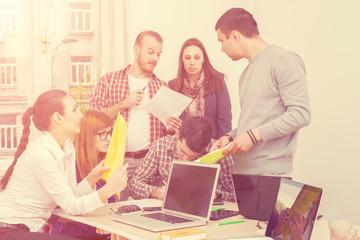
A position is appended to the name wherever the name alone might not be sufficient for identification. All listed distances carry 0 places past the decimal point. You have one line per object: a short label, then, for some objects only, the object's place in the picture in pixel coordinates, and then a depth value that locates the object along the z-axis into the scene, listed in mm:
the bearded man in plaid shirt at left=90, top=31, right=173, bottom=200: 2725
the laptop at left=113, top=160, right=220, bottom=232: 1688
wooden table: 1535
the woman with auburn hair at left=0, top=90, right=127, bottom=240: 1819
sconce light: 3402
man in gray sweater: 1882
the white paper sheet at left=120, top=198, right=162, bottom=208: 2027
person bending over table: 2236
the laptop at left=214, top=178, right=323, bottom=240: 1324
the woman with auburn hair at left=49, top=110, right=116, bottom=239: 2336
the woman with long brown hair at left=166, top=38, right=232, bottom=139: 2910
